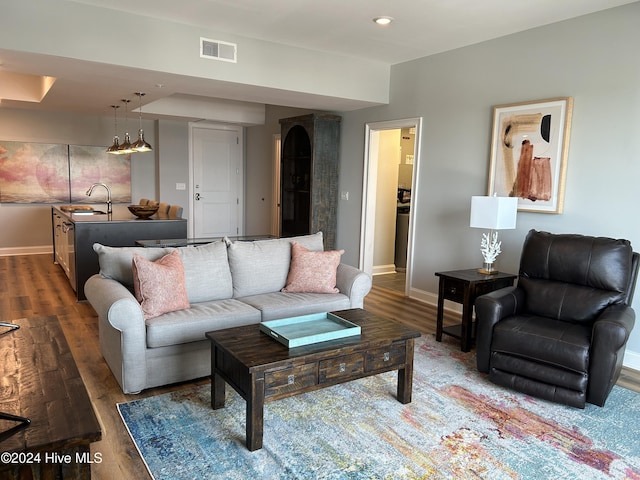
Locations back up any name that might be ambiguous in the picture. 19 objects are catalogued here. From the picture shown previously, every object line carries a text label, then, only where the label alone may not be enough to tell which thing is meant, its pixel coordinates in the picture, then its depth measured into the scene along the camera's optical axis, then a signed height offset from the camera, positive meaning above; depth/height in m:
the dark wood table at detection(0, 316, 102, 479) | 1.30 -0.71
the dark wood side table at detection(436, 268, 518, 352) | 3.88 -0.84
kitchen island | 5.10 -0.61
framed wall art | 4.05 +0.35
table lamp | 4.01 -0.22
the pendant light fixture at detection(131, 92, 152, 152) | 5.58 +0.41
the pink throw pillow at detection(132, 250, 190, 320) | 3.09 -0.70
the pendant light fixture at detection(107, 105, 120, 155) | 6.16 +0.84
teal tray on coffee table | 2.58 -0.84
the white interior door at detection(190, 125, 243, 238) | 8.91 +0.02
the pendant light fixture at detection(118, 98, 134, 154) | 5.82 +0.40
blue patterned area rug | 2.29 -1.35
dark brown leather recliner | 2.89 -0.87
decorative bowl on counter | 5.57 -0.35
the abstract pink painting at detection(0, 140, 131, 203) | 7.48 +0.09
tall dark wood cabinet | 6.38 +0.15
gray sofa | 2.93 -0.87
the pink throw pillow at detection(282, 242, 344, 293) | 3.83 -0.71
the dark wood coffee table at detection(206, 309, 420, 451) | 2.37 -0.96
